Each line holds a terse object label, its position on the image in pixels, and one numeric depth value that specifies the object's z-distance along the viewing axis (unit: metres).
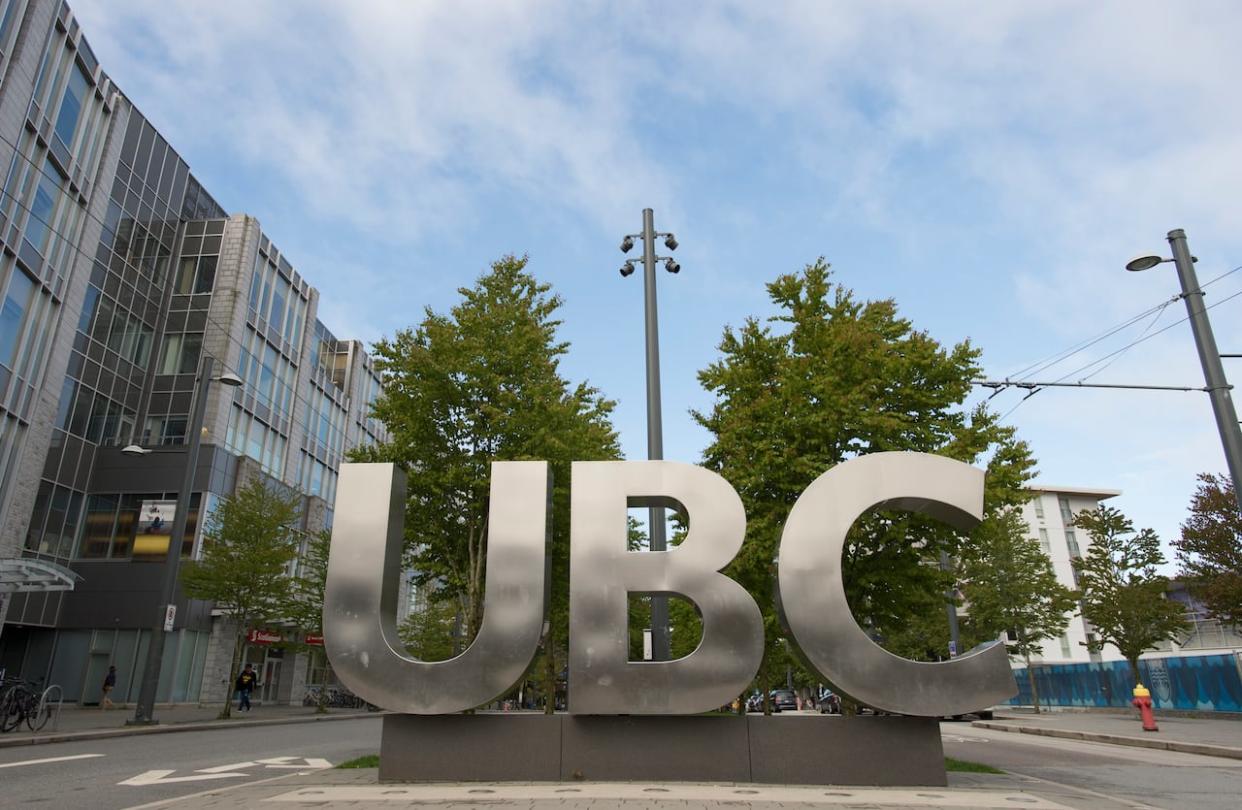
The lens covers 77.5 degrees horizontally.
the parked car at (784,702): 43.13
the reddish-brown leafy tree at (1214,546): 24.49
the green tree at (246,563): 26.66
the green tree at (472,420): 16.12
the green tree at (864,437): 13.60
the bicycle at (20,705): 16.22
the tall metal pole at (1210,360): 10.64
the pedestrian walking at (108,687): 28.62
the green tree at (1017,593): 38.94
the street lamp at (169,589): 20.86
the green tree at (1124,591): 31.75
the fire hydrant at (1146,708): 20.77
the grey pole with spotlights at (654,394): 11.08
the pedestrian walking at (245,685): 30.27
